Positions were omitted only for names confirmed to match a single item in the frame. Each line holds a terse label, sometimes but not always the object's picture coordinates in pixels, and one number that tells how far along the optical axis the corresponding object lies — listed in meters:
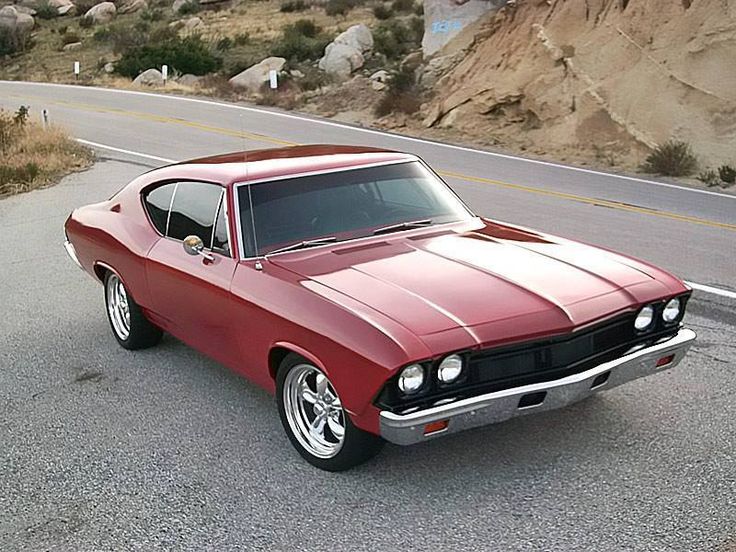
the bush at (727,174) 15.02
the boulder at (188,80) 35.00
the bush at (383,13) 44.97
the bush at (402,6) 45.78
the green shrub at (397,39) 32.75
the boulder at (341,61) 31.45
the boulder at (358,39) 33.12
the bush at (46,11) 59.69
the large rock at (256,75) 31.62
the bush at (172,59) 37.47
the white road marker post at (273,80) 28.42
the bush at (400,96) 23.31
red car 3.98
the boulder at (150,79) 34.34
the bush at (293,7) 54.41
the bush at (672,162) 16.12
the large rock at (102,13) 57.53
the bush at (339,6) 49.72
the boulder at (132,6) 60.79
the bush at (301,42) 36.66
